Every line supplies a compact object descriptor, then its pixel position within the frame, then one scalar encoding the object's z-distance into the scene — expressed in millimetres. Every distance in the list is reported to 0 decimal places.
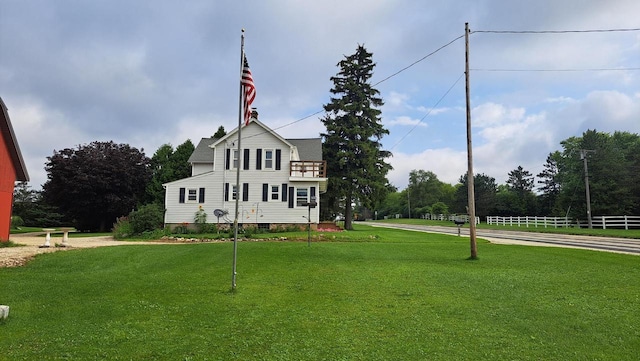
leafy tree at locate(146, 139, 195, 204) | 39656
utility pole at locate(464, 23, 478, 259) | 15039
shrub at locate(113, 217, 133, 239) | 26834
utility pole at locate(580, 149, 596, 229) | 39625
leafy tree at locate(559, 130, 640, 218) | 46531
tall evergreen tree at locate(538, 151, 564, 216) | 67438
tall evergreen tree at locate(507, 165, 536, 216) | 67312
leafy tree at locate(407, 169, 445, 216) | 119856
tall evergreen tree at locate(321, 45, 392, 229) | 35719
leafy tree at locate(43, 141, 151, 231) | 35969
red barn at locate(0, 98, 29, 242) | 19766
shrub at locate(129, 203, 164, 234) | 28297
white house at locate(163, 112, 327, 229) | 31359
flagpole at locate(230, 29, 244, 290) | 9138
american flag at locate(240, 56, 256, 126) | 9812
